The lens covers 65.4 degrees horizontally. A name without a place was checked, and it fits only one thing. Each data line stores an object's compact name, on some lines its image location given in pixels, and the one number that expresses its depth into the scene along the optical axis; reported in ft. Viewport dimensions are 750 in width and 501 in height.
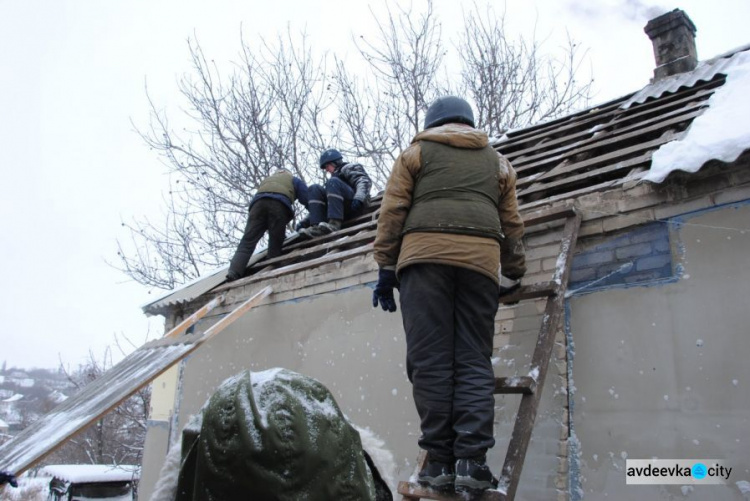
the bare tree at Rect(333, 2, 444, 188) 47.21
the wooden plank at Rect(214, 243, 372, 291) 14.88
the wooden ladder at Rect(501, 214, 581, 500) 7.55
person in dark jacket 19.10
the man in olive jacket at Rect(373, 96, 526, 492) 7.59
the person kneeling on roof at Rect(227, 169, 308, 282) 19.62
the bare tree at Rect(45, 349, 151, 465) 54.95
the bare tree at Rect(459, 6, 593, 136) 48.21
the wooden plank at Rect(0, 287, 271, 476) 9.86
